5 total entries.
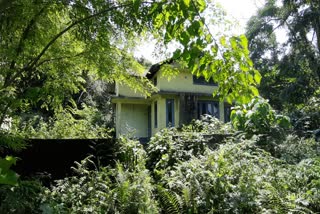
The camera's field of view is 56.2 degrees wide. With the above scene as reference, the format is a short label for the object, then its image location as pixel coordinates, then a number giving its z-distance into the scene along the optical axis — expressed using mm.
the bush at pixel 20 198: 2637
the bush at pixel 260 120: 5912
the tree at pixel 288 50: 14422
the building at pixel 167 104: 14914
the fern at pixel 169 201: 3443
